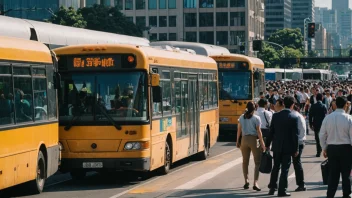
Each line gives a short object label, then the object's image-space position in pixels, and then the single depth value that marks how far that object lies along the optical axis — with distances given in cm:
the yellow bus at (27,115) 1448
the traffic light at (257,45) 8156
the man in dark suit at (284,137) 1561
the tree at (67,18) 8138
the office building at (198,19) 14925
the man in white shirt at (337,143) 1384
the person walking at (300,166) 1636
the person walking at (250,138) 1670
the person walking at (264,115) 1884
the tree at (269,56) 16042
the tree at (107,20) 8862
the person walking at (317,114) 2405
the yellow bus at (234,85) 3206
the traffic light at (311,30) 7225
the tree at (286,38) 19720
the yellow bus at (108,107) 1770
